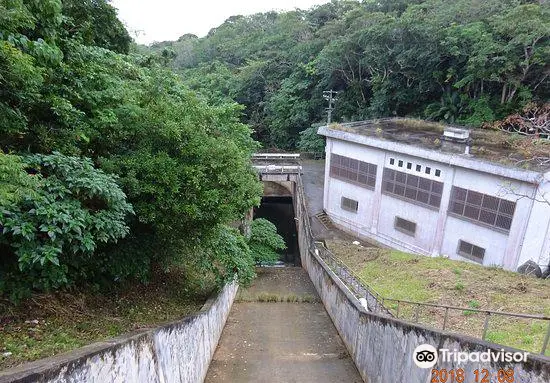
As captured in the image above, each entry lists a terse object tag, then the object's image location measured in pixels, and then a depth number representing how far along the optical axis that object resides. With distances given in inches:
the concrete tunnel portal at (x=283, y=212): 998.0
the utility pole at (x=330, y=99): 1091.0
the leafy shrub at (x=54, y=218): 192.4
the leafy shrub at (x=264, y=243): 773.9
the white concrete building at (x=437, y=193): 576.7
